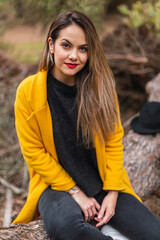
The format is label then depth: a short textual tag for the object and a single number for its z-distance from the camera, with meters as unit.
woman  1.58
